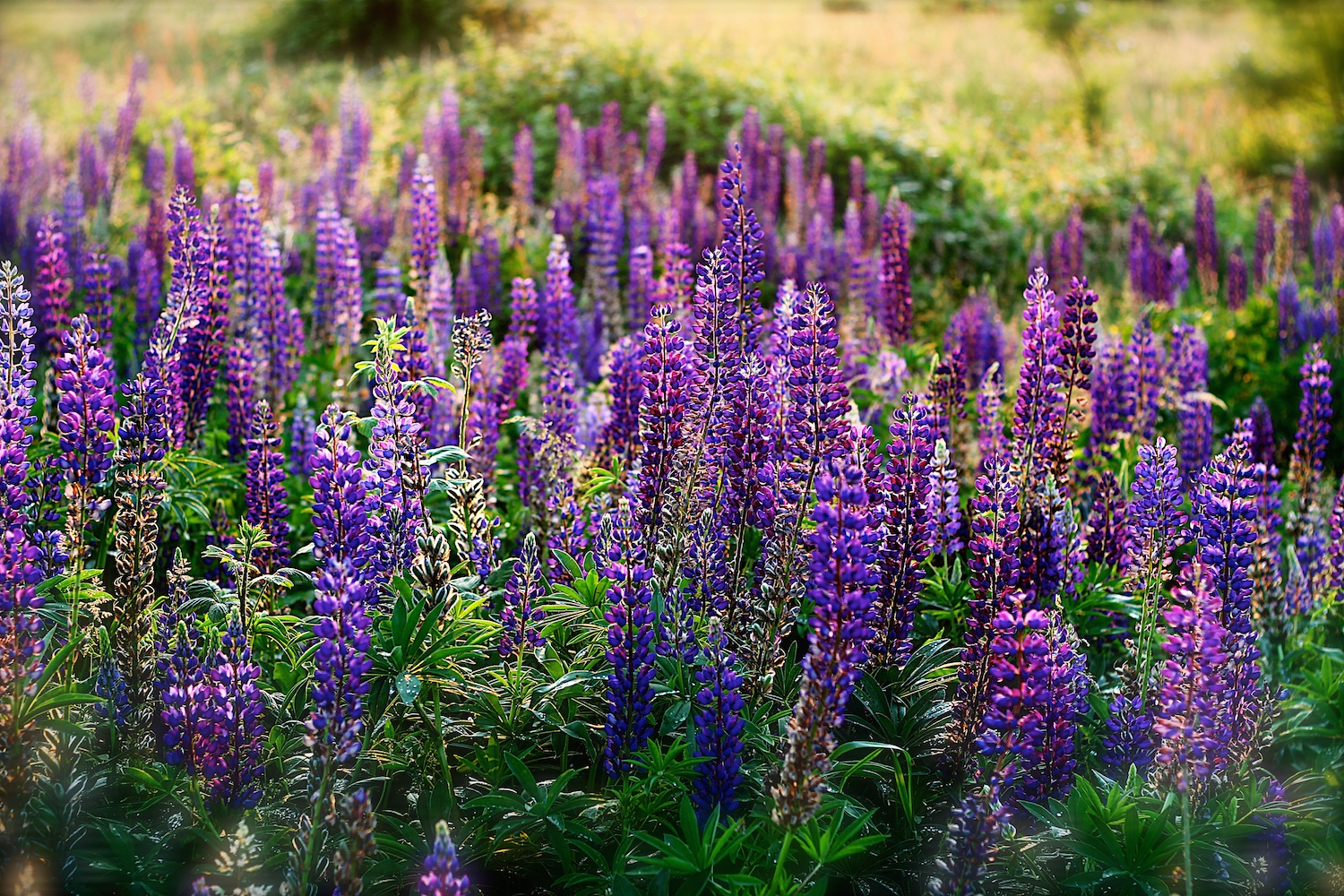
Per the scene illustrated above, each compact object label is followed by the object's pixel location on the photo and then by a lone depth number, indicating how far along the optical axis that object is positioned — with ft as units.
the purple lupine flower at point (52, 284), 14.69
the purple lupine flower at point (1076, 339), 11.32
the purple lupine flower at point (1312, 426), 14.54
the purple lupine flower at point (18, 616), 7.79
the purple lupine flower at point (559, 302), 15.64
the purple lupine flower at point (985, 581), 9.17
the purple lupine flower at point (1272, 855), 8.59
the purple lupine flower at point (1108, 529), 13.14
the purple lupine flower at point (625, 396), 13.07
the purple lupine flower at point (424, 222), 17.44
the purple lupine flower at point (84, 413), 9.13
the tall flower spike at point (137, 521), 9.07
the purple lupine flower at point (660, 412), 9.52
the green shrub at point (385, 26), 63.05
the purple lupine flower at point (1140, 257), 27.32
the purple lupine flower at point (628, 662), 8.59
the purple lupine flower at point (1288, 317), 23.29
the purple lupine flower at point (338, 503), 8.77
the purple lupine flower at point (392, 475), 9.29
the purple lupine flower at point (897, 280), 18.67
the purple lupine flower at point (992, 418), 13.00
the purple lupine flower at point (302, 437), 14.02
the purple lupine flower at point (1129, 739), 9.66
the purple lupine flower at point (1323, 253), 28.32
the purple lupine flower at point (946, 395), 12.75
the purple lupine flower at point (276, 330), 16.25
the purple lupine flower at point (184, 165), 23.54
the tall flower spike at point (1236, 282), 27.94
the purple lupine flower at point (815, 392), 9.22
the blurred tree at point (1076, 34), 55.06
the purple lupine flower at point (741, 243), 10.23
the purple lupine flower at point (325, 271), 18.39
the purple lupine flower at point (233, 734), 8.41
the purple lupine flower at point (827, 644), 7.24
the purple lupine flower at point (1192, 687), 7.57
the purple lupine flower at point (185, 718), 8.42
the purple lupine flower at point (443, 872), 6.47
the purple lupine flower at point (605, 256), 20.56
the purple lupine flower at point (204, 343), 13.85
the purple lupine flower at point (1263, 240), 30.19
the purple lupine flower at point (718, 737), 8.39
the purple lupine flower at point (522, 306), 15.51
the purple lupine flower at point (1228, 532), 9.06
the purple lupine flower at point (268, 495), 11.51
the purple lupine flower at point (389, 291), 17.16
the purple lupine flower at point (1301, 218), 30.91
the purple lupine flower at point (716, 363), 9.68
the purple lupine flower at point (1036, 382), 10.61
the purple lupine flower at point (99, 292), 15.38
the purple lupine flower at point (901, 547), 10.00
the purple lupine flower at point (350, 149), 26.02
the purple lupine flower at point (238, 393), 14.33
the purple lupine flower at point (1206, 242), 29.04
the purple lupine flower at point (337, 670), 7.18
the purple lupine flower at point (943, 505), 10.41
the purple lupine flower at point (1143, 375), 16.06
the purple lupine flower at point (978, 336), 19.70
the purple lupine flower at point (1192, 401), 16.46
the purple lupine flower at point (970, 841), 7.27
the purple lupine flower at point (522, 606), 9.36
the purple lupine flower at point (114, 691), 8.97
